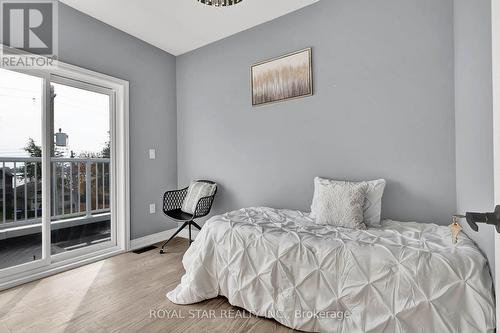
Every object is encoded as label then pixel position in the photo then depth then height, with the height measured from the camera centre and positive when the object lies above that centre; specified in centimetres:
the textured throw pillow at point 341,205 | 185 -32
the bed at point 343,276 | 119 -65
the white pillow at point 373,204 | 193 -32
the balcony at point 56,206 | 228 -41
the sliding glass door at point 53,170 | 225 -2
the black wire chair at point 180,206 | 285 -50
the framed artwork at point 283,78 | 248 +96
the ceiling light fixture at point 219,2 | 185 +128
